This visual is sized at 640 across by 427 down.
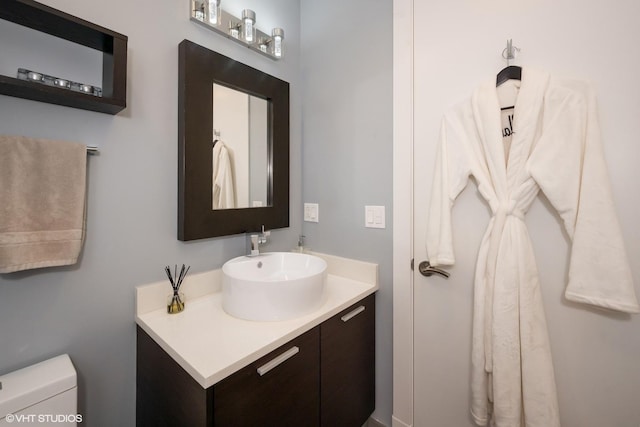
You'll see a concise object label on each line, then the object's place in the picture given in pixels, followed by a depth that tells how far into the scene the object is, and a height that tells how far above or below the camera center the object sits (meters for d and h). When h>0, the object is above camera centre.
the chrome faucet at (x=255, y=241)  1.29 -0.15
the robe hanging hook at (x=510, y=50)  0.98 +0.60
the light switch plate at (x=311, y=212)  1.60 +0.00
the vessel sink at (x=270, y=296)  0.94 -0.31
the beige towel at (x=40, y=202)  0.77 +0.03
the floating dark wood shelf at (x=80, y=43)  0.76 +0.55
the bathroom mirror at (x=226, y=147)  1.12 +0.31
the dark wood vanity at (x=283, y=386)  0.75 -0.58
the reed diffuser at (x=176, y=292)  1.05 -0.33
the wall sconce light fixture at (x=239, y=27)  1.18 +0.89
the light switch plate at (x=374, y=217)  1.33 -0.02
